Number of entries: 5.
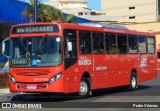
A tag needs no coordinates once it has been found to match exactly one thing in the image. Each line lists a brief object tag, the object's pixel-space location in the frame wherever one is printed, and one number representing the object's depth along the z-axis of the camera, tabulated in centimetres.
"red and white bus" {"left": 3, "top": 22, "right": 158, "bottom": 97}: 1705
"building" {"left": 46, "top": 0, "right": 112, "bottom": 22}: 11546
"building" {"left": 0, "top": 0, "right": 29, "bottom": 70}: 3401
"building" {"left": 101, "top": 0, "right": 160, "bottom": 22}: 11269
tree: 3198
